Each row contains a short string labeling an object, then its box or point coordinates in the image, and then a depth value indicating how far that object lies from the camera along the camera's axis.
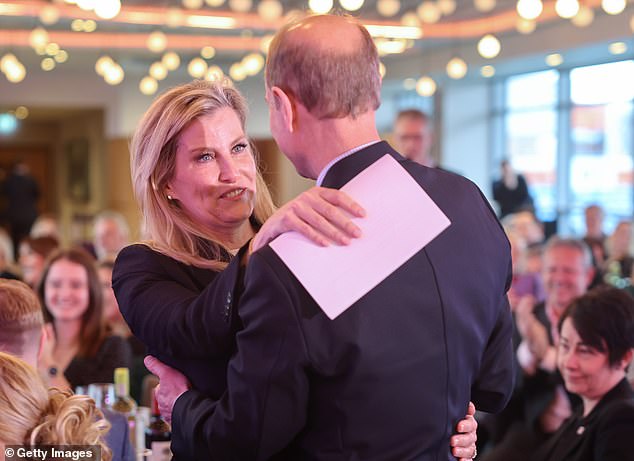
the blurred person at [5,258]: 6.43
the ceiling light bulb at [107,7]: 7.11
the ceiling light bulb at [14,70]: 10.68
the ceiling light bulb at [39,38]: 10.04
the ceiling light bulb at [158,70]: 12.65
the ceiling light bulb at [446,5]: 9.41
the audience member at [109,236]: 7.96
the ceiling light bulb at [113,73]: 11.15
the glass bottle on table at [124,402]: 3.18
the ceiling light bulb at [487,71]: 14.73
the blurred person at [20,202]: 16.67
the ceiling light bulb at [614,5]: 7.70
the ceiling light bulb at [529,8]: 7.32
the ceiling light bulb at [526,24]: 9.76
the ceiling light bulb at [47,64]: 16.00
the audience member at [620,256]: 7.13
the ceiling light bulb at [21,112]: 18.48
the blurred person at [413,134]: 6.18
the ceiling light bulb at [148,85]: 12.90
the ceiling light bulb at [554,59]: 13.30
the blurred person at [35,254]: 6.30
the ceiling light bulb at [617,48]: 12.29
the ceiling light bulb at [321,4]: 7.03
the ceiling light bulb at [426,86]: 12.35
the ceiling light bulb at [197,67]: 10.77
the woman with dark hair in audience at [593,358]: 3.01
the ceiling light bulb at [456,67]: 11.79
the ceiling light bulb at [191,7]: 11.99
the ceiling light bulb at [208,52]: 14.74
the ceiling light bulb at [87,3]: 7.11
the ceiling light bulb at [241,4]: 7.91
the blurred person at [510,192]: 13.63
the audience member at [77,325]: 3.97
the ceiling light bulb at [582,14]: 8.43
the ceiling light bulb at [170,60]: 11.99
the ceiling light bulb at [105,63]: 11.35
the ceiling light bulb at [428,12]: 8.26
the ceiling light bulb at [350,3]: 7.00
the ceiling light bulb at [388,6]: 8.30
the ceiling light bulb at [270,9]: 7.49
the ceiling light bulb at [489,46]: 9.52
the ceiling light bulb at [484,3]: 8.38
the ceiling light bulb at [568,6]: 7.49
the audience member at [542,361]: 4.02
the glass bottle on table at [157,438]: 2.86
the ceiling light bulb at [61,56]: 14.88
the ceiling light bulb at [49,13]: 9.60
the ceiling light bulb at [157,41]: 10.20
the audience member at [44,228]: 8.87
